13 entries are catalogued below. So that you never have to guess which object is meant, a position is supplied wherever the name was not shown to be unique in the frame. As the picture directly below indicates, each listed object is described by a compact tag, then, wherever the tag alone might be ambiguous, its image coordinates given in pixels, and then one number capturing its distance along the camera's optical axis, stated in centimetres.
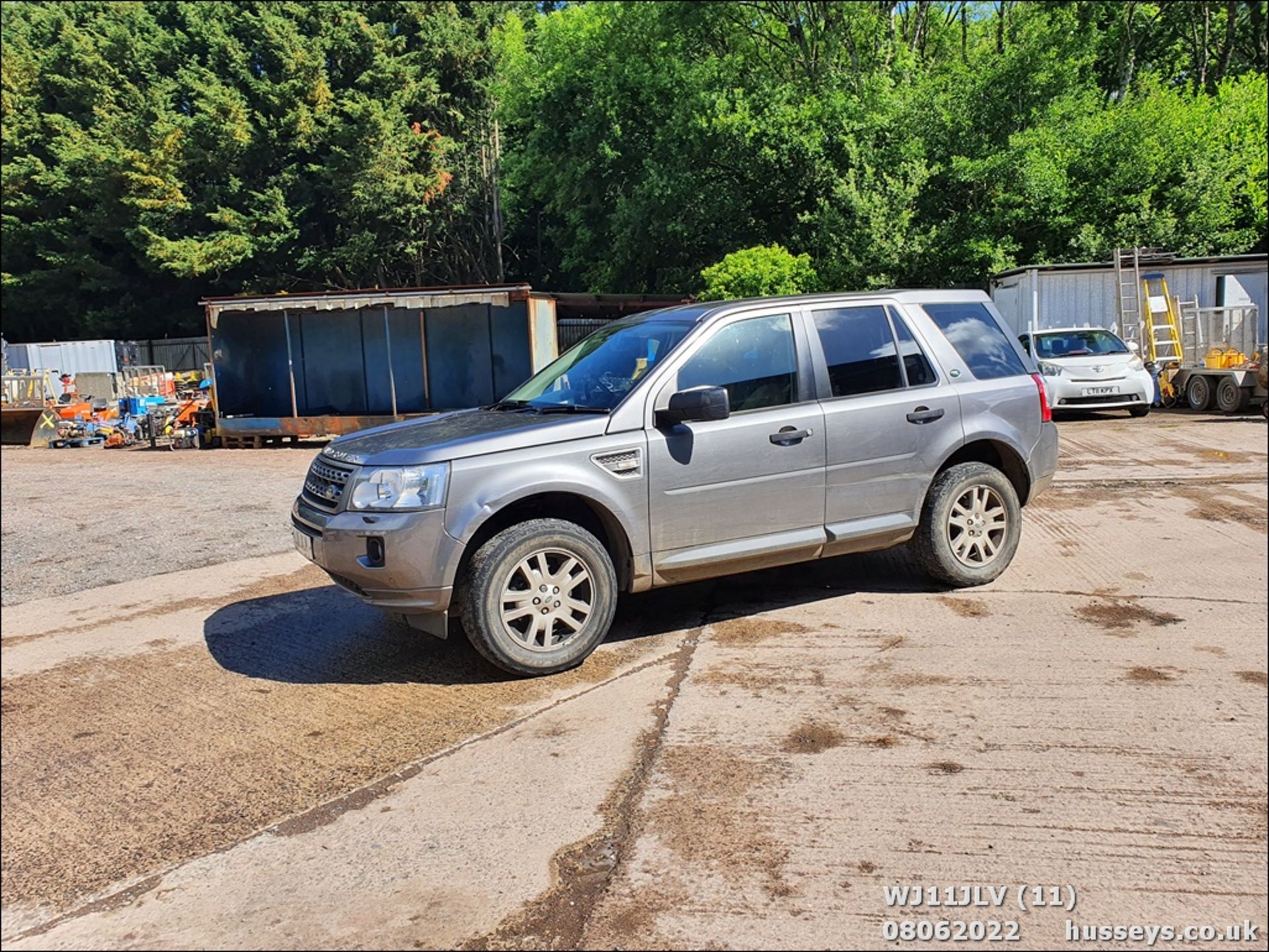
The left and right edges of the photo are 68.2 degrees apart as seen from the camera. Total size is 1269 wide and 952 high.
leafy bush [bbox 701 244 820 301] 2128
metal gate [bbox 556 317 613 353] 2141
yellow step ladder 1927
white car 1641
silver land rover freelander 472
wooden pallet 1831
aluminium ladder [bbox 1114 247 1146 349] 1953
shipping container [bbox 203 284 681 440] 1797
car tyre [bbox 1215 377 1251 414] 1658
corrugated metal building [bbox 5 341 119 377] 3497
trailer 1653
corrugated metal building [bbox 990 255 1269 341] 2022
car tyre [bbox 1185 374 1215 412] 1733
